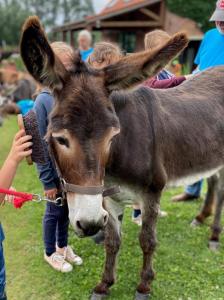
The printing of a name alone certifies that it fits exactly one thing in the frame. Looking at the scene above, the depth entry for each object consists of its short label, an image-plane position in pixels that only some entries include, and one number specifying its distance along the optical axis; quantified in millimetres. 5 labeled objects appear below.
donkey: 1823
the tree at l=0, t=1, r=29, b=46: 47188
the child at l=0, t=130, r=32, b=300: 1954
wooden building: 15766
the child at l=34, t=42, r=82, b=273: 2732
